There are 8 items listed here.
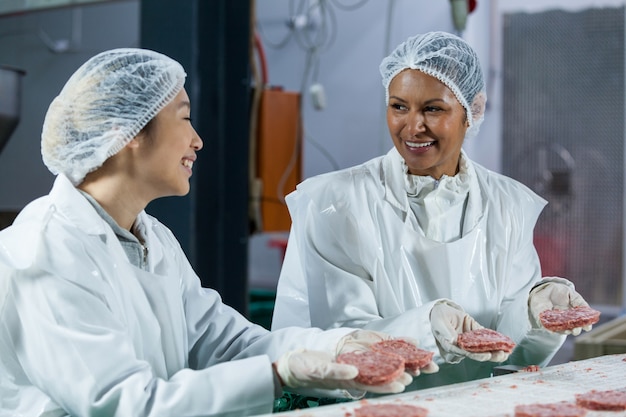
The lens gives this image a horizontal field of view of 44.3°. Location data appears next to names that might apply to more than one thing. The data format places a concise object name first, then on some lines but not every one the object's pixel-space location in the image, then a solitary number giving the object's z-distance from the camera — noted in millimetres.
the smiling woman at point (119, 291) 1726
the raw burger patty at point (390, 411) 1701
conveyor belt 1771
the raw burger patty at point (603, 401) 1808
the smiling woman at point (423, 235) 2479
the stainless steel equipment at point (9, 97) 3729
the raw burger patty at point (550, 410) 1714
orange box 4523
